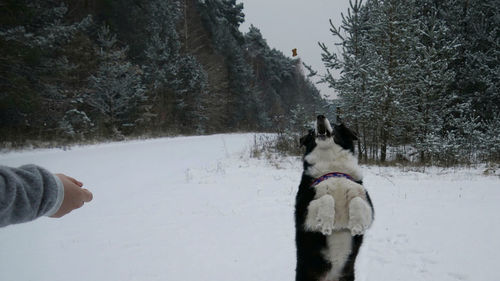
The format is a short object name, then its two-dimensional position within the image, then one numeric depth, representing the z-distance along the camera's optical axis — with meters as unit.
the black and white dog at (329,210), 1.82
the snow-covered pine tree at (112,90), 15.65
